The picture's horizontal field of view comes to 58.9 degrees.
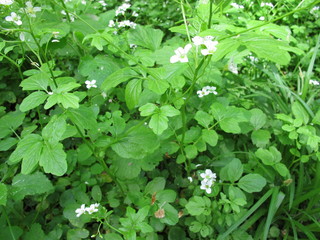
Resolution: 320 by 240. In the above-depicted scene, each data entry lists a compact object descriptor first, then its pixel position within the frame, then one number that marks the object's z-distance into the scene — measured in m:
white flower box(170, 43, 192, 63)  0.20
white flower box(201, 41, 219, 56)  0.18
